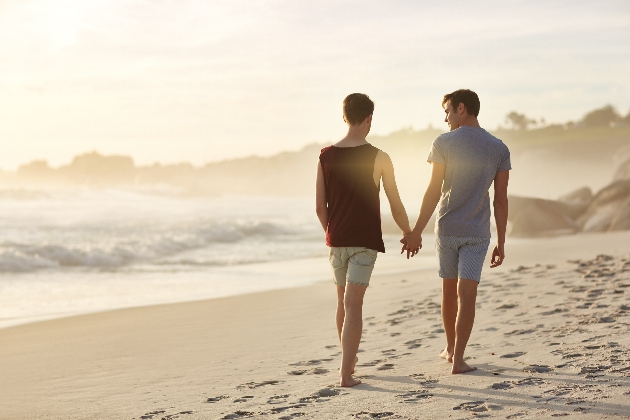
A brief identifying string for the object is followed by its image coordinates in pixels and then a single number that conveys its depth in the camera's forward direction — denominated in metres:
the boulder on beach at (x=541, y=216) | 20.73
